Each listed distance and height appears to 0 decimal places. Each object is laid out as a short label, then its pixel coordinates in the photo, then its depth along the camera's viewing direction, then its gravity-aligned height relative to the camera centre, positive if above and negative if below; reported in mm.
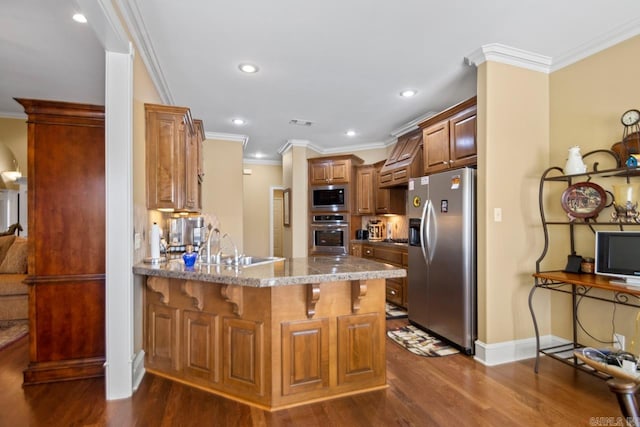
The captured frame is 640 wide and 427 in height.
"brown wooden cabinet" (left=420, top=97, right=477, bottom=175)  3154 +789
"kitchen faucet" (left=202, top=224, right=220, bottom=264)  2600 -348
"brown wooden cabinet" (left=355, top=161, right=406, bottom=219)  5469 +298
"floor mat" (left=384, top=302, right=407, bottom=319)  4238 -1350
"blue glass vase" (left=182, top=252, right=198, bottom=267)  2432 -348
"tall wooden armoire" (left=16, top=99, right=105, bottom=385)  2514 -216
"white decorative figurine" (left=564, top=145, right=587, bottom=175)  2634 +400
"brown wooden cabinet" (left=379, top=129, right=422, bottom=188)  4430 +726
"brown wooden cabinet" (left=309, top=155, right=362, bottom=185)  5766 +779
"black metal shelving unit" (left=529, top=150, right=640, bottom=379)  2480 -303
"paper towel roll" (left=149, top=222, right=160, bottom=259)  2707 -236
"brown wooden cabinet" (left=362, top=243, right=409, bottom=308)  4422 -700
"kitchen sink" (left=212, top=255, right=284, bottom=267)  2535 -401
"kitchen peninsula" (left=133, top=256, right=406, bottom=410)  2139 -816
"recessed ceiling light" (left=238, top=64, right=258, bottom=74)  3092 +1400
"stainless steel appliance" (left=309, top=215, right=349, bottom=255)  5777 -399
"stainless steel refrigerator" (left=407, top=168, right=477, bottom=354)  3029 -437
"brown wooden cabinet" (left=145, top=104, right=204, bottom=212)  2830 +514
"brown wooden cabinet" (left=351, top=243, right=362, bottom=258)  5531 -627
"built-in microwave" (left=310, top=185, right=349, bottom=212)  5781 +263
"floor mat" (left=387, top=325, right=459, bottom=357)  3084 -1325
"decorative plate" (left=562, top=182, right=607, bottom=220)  2605 +104
